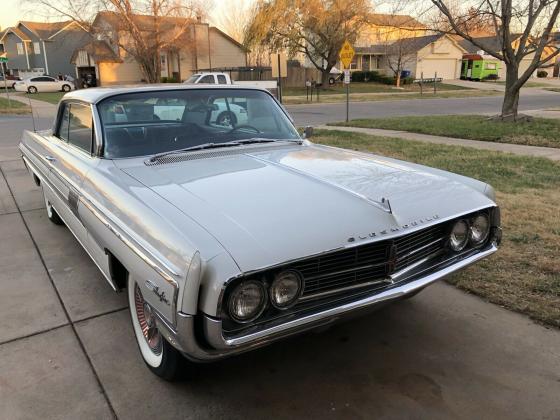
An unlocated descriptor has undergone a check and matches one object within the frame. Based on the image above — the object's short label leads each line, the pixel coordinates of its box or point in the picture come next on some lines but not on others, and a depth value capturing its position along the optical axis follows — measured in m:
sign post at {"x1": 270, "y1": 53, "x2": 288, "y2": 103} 13.31
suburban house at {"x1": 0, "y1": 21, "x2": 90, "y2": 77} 50.03
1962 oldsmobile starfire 2.01
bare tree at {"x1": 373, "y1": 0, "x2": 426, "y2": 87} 15.60
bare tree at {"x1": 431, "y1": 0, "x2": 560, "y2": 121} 13.35
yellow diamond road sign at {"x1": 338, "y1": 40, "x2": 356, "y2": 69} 14.39
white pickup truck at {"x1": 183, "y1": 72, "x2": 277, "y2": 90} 20.38
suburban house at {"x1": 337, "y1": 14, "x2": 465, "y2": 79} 51.56
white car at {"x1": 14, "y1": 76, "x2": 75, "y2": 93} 36.44
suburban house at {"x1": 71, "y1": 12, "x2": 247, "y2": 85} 34.56
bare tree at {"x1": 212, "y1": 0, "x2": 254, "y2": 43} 52.31
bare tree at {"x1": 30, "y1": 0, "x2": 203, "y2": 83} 32.62
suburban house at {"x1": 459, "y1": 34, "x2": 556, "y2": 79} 60.59
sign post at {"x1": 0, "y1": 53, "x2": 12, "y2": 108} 22.09
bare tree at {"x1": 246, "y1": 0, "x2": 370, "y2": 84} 37.72
